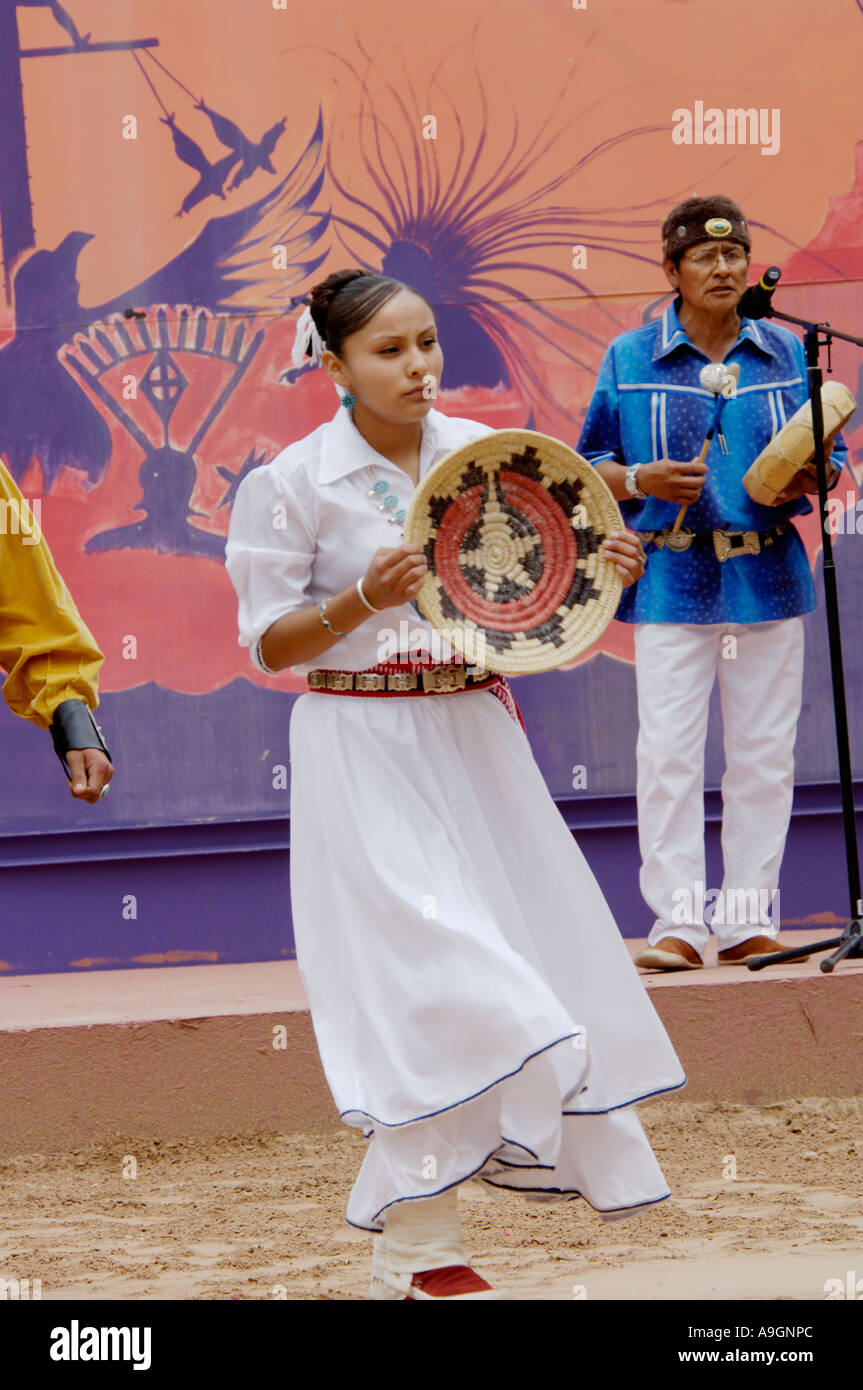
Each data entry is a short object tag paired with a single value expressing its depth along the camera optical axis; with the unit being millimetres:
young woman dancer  6535
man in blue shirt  10672
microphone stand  10016
